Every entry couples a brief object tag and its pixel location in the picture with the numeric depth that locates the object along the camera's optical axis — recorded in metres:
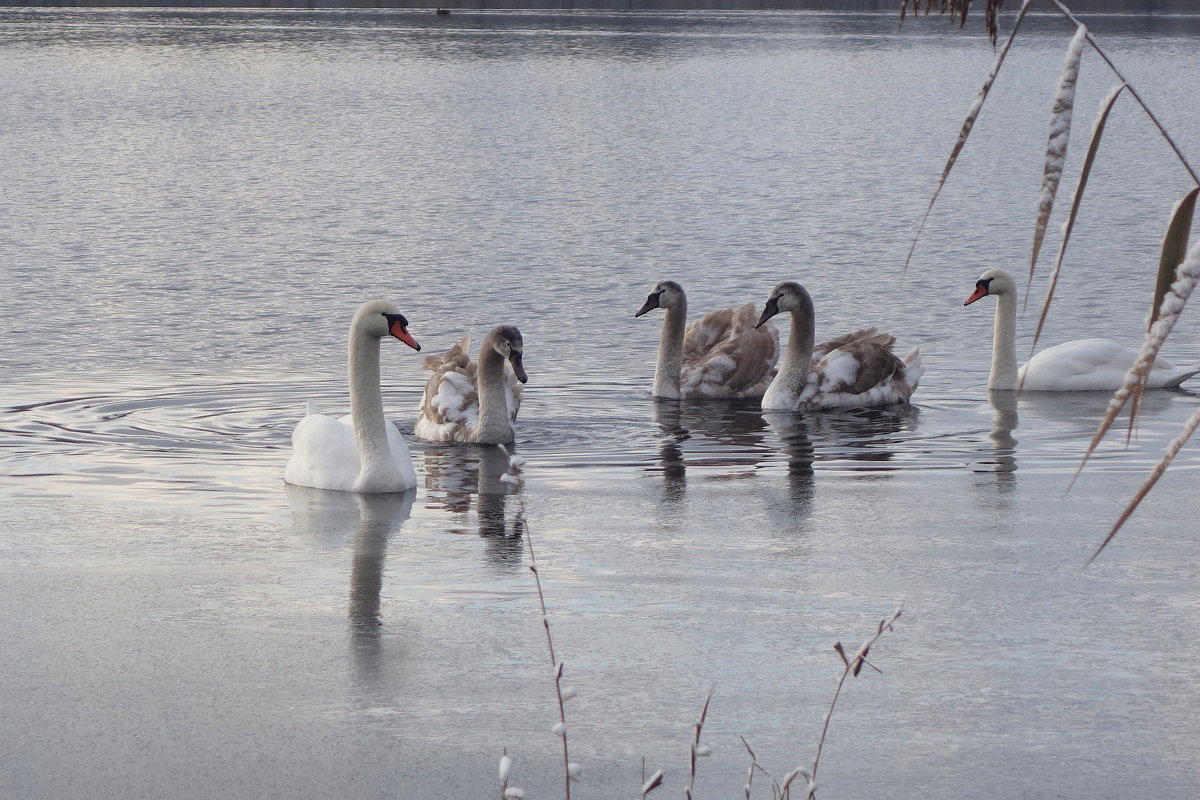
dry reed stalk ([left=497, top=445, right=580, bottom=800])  6.82
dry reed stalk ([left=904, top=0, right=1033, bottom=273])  4.93
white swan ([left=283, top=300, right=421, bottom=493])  17.72
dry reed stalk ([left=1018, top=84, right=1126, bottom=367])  4.77
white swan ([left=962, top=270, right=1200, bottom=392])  24.09
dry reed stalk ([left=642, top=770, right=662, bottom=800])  6.45
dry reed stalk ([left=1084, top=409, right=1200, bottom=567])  4.65
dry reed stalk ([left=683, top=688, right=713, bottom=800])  6.77
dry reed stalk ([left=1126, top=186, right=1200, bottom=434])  4.99
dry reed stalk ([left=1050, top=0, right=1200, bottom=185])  4.80
